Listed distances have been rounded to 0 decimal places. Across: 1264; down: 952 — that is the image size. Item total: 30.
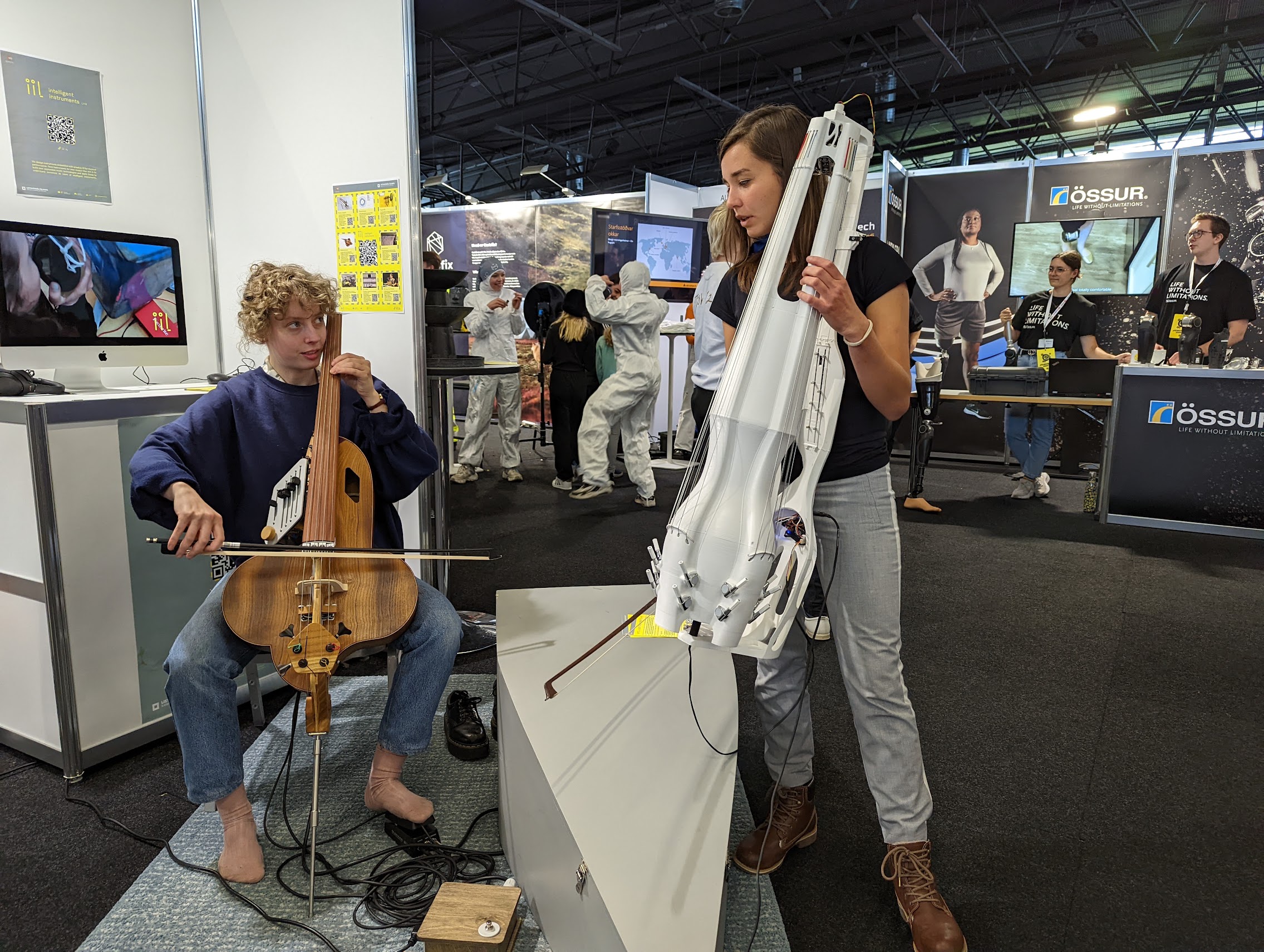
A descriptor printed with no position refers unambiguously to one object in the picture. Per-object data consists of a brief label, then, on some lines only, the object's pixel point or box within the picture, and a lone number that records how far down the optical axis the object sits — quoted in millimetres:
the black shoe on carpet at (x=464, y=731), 1954
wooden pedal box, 1227
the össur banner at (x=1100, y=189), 6340
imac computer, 1967
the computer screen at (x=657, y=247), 6016
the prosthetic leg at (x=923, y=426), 4648
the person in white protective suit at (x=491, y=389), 6023
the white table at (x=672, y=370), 5922
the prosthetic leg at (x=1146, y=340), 4777
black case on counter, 4691
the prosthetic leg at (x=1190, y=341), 4426
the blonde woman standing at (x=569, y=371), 5676
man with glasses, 4965
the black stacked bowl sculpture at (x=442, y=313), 2500
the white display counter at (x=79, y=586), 1775
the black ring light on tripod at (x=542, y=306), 6676
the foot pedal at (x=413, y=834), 1602
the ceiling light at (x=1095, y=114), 7734
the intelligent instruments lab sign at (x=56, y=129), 2090
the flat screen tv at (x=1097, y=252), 6422
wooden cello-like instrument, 1361
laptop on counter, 4496
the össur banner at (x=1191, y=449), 4137
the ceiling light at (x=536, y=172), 9617
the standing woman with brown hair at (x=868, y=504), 1148
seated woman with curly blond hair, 1464
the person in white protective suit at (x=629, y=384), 5020
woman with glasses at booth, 5223
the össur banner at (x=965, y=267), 6867
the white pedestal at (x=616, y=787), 1027
